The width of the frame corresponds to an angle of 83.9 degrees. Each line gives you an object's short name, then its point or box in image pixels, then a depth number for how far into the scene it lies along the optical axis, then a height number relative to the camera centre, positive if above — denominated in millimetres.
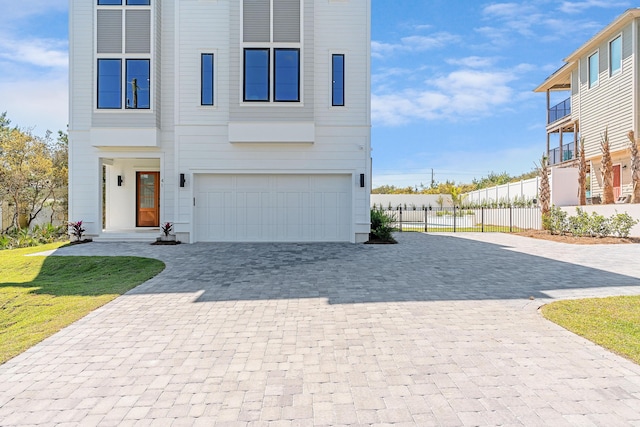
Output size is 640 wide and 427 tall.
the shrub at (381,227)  12266 -478
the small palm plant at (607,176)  14766 +1578
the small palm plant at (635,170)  13453 +1665
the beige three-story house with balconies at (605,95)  15141 +5769
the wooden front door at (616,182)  17078 +1559
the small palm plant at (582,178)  15547 +1577
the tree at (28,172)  16688 +1940
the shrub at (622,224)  12852 -363
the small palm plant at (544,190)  15648 +1063
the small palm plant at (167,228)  11881 -514
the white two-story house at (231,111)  11383 +3349
